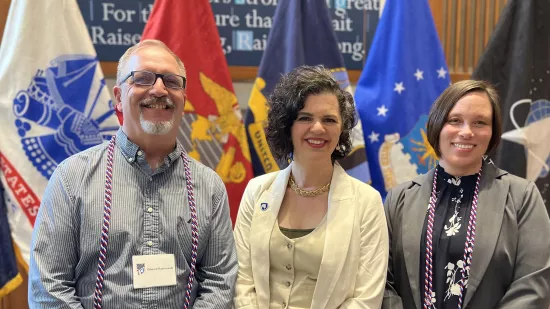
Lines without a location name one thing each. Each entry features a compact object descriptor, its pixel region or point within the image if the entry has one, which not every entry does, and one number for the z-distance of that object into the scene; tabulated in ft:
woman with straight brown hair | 5.85
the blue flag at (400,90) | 9.27
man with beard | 5.24
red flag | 8.75
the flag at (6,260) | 8.02
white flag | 8.09
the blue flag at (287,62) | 9.09
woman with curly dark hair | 5.97
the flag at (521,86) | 9.41
